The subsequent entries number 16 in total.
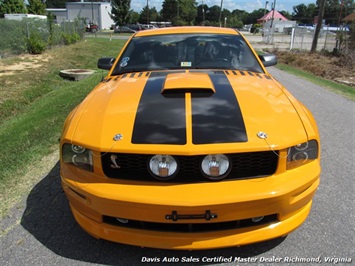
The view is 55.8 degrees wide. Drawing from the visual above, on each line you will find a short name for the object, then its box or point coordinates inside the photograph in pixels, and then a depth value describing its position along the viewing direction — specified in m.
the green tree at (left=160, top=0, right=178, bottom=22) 76.32
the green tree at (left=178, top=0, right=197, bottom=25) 75.44
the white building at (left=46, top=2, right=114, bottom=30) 69.56
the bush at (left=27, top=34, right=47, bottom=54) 16.08
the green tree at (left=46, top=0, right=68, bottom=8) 112.36
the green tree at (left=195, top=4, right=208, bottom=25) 90.06
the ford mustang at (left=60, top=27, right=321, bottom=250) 2.16
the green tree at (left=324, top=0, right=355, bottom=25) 81.13
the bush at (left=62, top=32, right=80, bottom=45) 21.27
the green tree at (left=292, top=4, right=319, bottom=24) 102.75
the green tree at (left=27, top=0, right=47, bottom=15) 54.17
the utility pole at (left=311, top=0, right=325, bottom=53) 22.06
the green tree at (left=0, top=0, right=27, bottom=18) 45.03
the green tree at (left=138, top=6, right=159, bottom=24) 84.20
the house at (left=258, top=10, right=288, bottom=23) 64.77
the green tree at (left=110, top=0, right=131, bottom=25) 58.59
